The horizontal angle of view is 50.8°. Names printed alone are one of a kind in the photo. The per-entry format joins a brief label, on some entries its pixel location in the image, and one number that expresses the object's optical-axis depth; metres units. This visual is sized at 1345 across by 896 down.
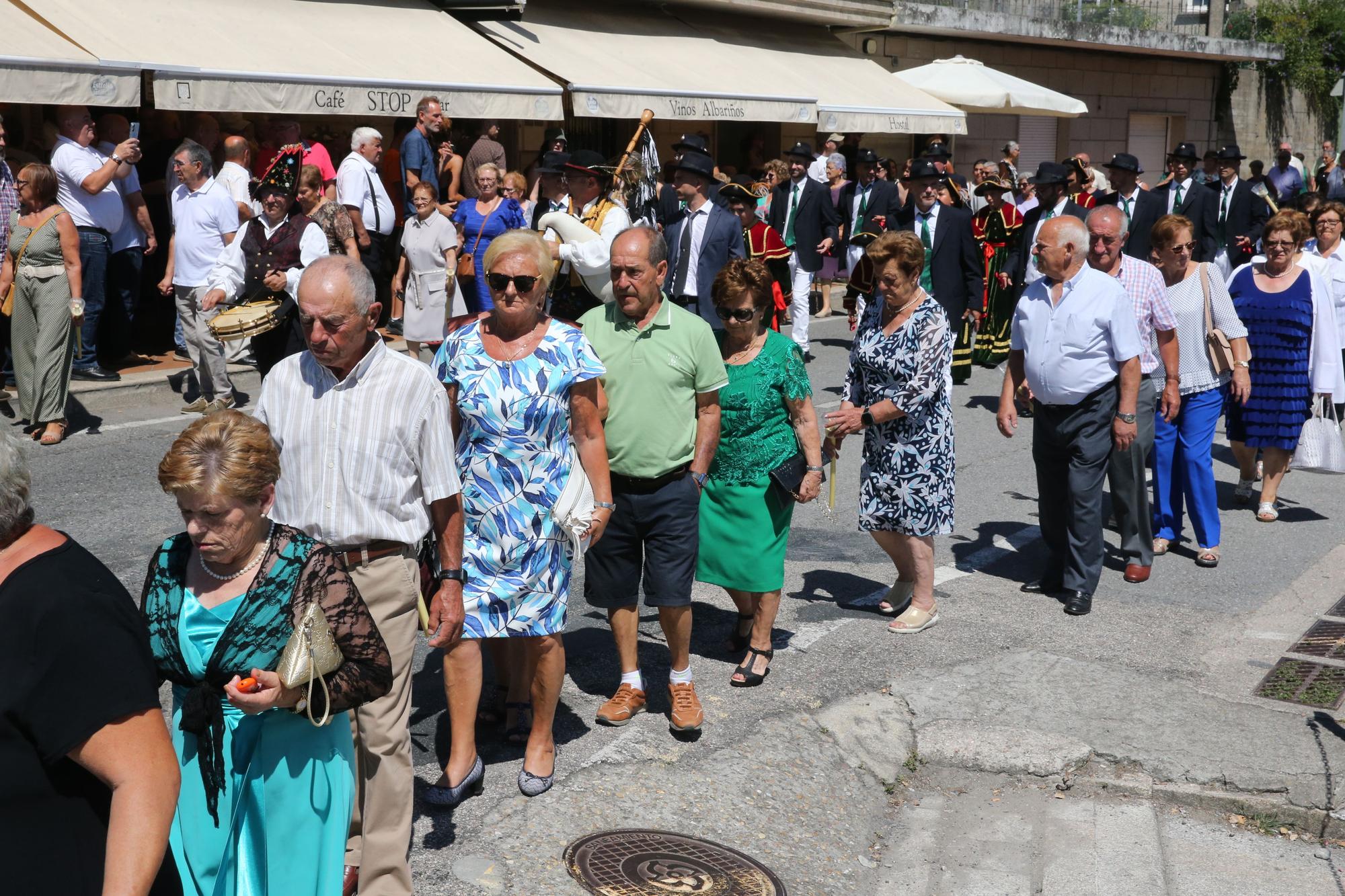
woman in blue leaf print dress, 4.42
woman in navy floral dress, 6.09
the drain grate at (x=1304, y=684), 5.75
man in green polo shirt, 5.01
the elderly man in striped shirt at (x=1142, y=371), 7.11
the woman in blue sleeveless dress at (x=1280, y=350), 8.35
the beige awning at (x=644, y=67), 15.20
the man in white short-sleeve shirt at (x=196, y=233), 10.28
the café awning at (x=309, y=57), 11.19
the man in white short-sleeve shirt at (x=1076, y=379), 6.52
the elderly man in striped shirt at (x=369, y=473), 3.78
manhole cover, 4.15
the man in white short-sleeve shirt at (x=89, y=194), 10.59
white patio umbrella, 19.92
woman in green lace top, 5.57
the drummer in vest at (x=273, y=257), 7.63
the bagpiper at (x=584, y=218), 8.17
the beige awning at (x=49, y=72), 9.97
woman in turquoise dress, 2.97
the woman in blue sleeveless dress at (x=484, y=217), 10.29
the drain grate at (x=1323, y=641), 6.29
